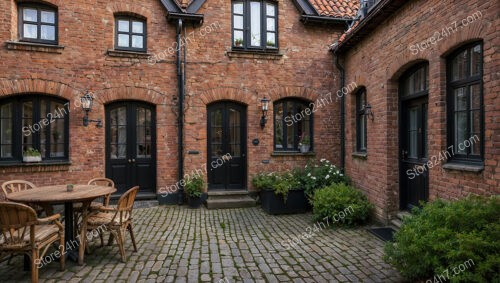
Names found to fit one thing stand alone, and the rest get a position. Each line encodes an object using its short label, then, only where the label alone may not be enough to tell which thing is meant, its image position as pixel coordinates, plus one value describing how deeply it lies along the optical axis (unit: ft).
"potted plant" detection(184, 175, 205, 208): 28.07
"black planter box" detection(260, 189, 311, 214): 26.48
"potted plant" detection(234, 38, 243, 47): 30.68
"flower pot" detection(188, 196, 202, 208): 28.32
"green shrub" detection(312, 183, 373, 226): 22.09
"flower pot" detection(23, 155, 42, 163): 25.99
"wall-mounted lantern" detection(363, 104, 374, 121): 24.61
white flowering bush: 27.27
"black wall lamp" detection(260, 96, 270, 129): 29.71
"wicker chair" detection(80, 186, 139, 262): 15.80
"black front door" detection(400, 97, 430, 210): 20.01
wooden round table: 14.74
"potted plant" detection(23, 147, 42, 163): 25.99
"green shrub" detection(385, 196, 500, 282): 10.33
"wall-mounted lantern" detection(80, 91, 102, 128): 26.63
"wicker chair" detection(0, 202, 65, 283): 12.69
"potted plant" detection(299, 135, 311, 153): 31.22
